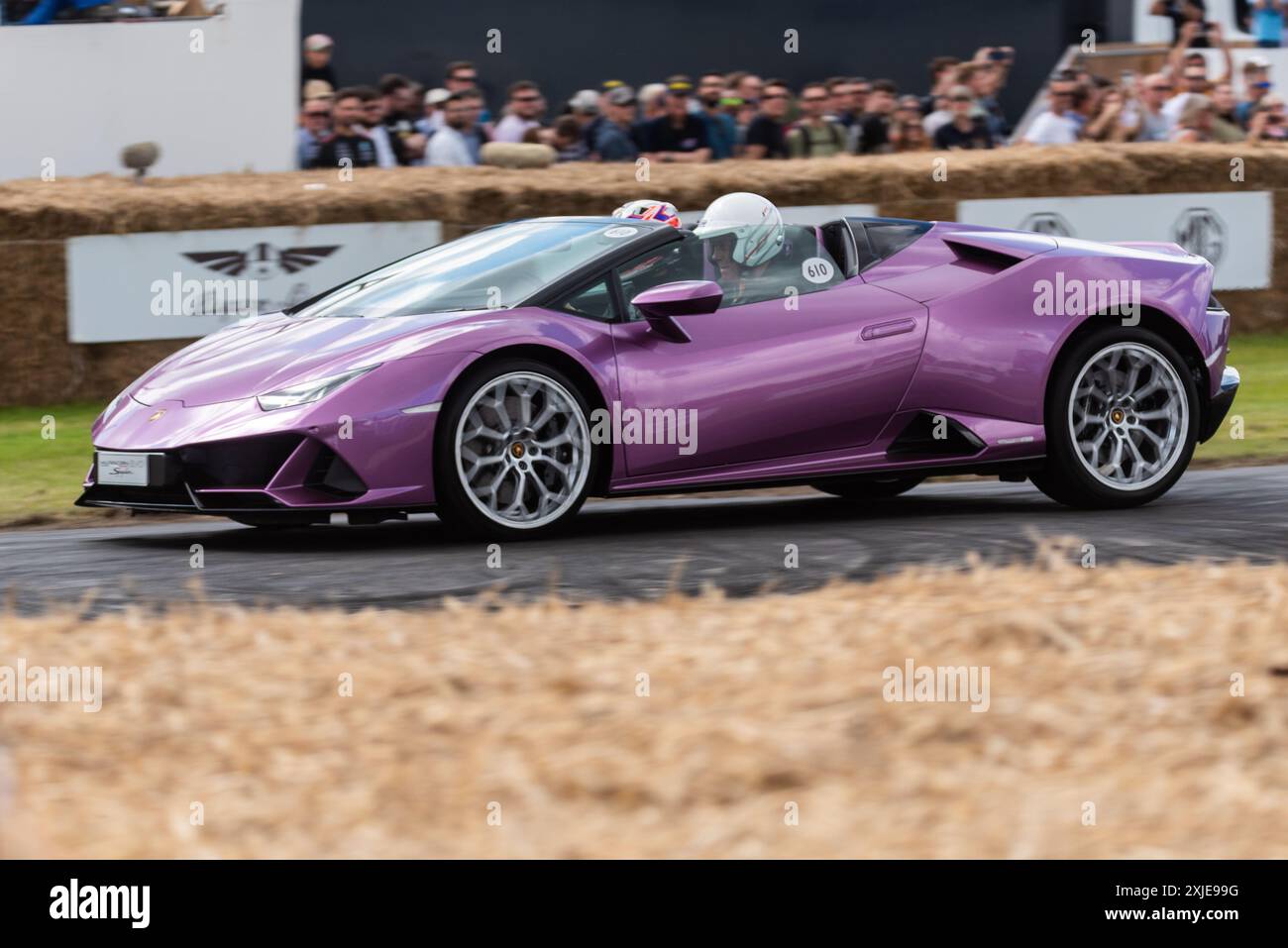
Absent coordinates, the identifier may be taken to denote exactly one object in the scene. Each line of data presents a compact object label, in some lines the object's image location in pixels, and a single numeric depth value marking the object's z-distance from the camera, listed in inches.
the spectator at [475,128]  554.3
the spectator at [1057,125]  626.5
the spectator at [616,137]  566.6
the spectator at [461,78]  546.3
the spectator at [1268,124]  656.4
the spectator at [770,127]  583.5
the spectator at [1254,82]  668.7
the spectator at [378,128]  547.5
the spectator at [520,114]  565.9
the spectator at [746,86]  598.2
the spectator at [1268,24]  698.8
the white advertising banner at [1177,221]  587.8
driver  316.5
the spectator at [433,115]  561.0
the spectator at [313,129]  542.9
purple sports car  289.1
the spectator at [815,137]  585.6
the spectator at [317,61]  561.3
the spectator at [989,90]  624.7
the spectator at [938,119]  613.6
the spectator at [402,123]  550.6
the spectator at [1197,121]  635.5
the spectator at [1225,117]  642.8
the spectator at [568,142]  568.7
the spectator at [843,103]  597.9
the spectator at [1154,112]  631.2
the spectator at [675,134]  569.6
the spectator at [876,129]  596.1
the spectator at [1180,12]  696.4
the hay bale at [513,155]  542.0
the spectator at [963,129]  612.7
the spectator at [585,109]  573.0
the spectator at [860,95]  600.8
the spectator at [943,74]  622.8
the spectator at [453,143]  553.0
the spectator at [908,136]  599.8
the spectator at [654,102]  573.9
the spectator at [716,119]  579.5
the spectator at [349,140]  543.2
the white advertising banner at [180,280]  491.8
